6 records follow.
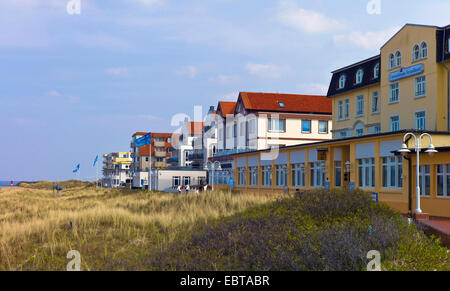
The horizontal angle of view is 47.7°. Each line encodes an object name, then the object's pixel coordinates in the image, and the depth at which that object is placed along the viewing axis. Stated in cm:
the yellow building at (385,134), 2670
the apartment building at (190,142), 9225
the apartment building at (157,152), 12094
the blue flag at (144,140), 6503
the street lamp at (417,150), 2018
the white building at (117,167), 13129
